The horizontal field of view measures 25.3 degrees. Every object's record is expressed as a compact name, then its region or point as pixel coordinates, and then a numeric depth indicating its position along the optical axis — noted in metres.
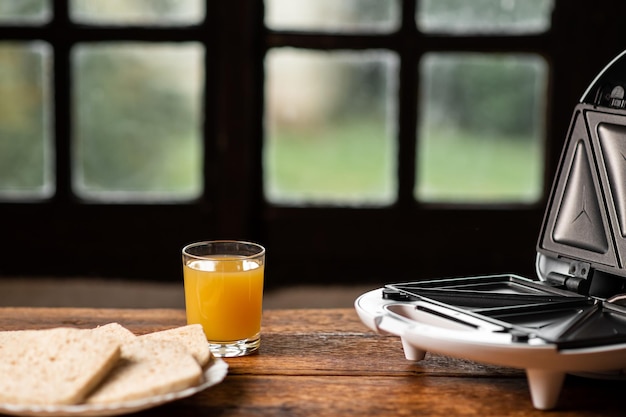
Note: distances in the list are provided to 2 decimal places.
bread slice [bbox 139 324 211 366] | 1.06
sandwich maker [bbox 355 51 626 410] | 0.99
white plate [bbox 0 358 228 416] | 0.95
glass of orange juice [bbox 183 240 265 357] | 1.14
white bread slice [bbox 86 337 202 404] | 0.97
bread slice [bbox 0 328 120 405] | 0.96
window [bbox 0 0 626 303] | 1.85
